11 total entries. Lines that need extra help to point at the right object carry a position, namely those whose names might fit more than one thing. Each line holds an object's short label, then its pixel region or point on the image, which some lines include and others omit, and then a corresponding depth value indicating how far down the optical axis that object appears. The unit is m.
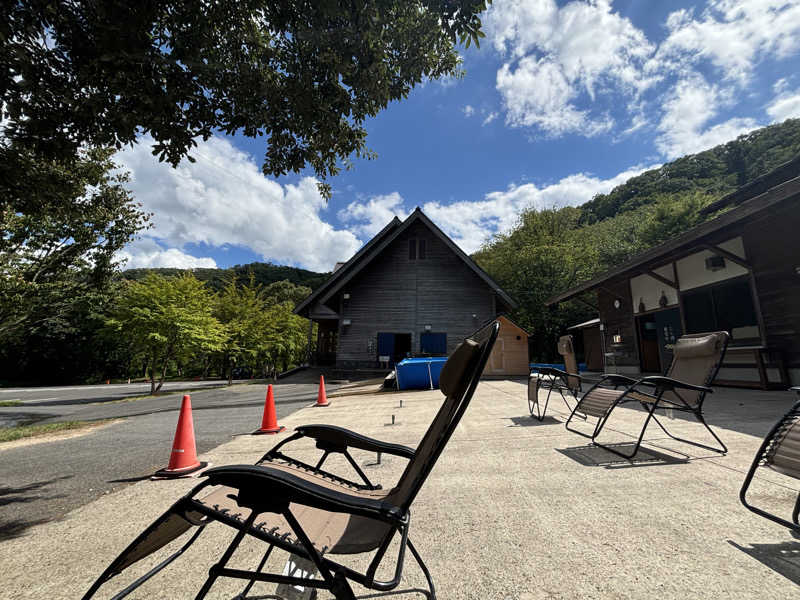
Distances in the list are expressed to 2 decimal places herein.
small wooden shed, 14.66
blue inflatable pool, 10.24
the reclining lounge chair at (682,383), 3.00
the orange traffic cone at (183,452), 3.06
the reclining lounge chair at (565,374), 4.69
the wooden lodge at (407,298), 16.23
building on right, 6.57
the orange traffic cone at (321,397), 7.81
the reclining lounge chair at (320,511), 0.96
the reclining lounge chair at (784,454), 1.60
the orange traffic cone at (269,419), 4.77
